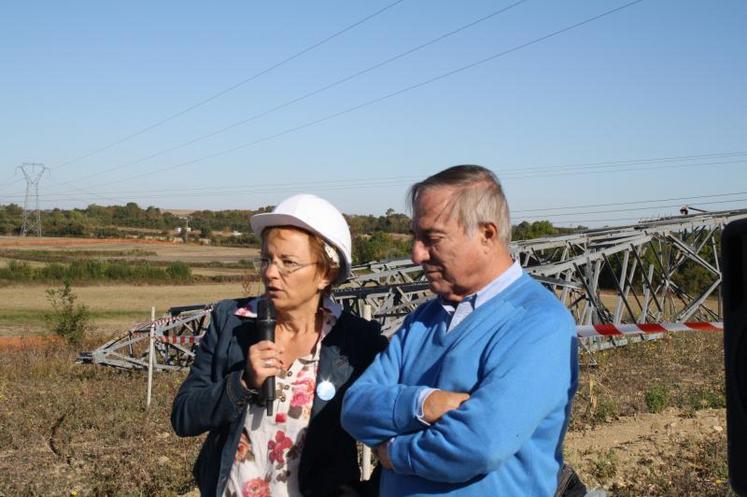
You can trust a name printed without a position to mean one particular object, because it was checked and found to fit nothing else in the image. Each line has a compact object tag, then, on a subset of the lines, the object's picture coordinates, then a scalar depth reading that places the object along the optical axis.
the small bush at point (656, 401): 10.04
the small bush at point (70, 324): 19.12
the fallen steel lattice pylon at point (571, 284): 14.77
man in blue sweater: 2.15
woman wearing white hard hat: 2.62
